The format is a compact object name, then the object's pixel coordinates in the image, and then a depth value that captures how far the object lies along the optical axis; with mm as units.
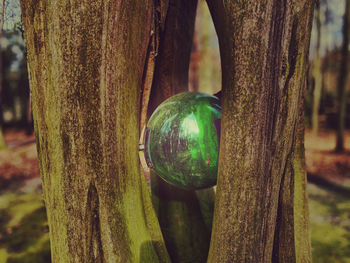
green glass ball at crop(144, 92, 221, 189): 496
